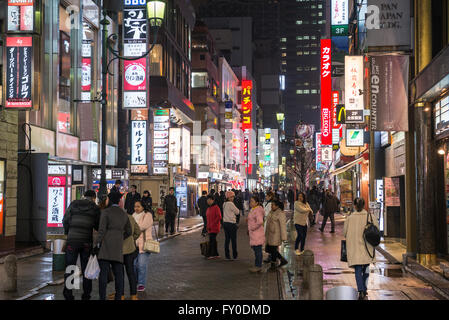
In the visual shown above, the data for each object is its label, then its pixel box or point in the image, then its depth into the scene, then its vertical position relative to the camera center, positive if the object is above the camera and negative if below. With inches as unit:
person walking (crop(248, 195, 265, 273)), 605.9 -42.2
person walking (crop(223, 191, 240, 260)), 694.5 -34.9
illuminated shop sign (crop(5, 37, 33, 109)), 711.1 +136.7
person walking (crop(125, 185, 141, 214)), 979.3 -17.4
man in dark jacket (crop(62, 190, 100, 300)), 424.2 -25.7
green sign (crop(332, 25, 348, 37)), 1435.8 +364.8
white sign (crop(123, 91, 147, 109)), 1215.6 +174.7
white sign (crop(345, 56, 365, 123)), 964.6 +161.8
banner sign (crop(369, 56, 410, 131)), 677.0 +107.2
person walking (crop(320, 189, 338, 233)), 1138.7 -30.8
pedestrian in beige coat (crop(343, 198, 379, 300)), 440.1 -40.3
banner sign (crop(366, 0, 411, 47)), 674.8 +179.6
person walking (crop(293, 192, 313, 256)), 740.6 -35.2
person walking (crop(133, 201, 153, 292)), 471.2 -37.3
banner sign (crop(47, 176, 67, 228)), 973.8 -10.6
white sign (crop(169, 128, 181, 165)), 1541.6 +110.1
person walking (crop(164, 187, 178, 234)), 1088.8 -33.4
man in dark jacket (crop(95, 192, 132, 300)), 400.2 -33.8
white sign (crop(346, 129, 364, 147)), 1256.2 +104.6
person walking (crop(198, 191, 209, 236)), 1011.4 -23.5
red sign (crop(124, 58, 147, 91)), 1226.0 +221.2
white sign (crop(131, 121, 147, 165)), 1381.6 +105.1
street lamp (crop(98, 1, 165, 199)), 756.6 +176.3
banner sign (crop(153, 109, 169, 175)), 1435.8 +112.0
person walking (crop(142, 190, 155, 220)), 981.6 -14.4
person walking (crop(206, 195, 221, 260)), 716.7 -39.4
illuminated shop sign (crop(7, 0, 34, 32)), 711.7 +198.6
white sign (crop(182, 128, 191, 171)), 1670.8 +110.1
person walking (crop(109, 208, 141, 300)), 424.8 -43.7
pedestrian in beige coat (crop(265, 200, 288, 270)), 617.6 -39.0
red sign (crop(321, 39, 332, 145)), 1756.9 +280.3
